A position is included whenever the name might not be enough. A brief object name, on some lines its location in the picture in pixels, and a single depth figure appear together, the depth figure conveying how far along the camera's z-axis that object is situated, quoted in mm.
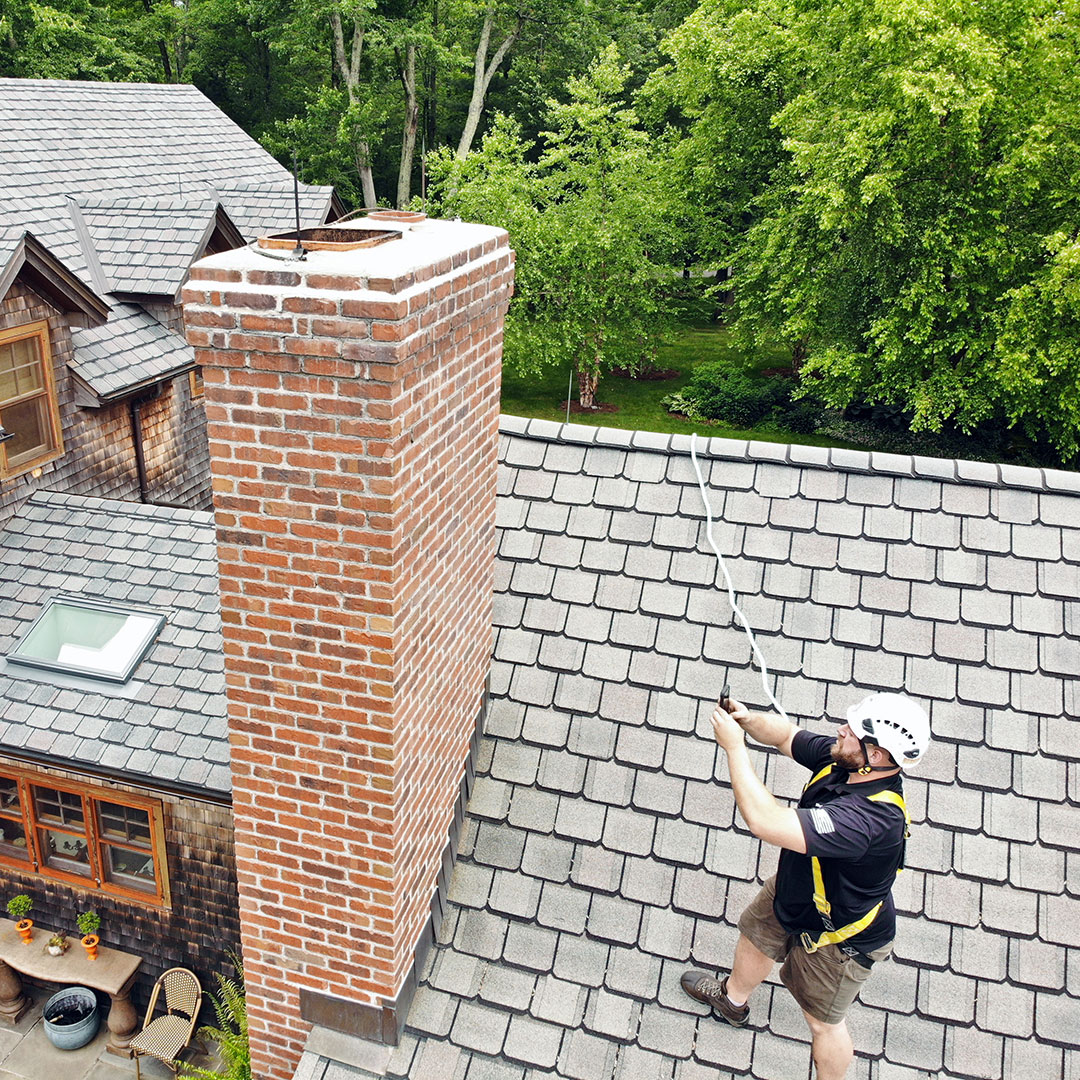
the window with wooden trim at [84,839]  7602
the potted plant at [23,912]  7977
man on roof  3004
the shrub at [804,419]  22875
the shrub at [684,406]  23656
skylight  7363
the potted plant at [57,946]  7902
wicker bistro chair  7125
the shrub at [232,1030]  5007
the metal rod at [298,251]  2875
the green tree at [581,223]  21188
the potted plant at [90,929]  7816
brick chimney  2721
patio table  7708
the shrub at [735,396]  23312
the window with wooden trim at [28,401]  8594
